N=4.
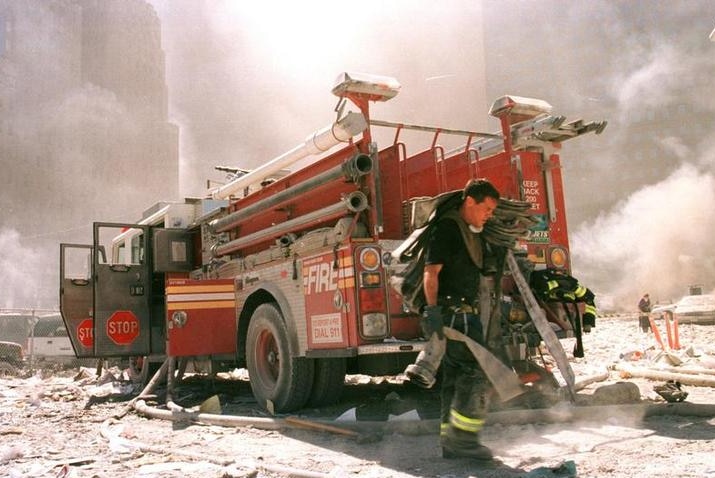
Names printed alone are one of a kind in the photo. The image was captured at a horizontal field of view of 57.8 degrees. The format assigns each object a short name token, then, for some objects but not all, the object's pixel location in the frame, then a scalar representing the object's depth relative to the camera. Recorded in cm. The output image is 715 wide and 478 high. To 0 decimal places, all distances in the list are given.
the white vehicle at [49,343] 1403
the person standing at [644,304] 1984
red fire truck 486
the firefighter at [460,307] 364
